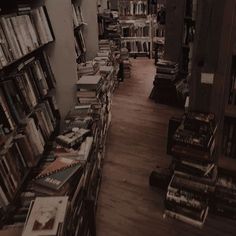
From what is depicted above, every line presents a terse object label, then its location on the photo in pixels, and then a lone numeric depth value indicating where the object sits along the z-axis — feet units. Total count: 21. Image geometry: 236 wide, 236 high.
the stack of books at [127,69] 18.16
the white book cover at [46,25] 7.11
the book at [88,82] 8.50
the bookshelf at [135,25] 22.04
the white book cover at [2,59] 5.16
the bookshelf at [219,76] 6.35
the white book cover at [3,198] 4.99
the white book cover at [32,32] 6.39
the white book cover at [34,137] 6.21
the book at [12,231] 4.48
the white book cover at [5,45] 5.31
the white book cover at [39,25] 6.79
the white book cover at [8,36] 5.45
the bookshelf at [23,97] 5.34
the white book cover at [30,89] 6.23
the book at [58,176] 5.11
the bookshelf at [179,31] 13.34
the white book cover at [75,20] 10.26
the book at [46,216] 4.19
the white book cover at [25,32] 6.07
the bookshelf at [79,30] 10.56
